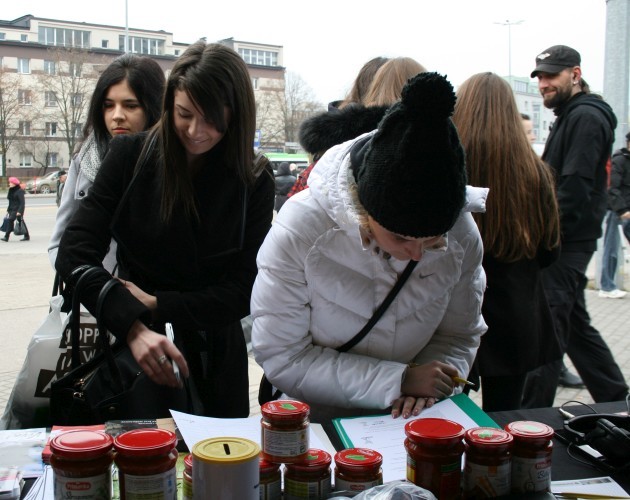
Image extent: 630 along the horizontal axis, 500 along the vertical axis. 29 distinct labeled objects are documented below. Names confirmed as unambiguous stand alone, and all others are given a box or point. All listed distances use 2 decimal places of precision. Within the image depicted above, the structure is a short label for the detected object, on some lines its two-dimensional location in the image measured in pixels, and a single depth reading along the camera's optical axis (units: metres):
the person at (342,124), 2.12
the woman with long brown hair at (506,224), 2.57
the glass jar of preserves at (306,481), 1.11
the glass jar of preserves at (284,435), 1.15
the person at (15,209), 12.95
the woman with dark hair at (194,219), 1.95
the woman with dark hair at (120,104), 2.48
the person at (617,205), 6.55
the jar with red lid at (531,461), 1.20
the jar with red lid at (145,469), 0.98
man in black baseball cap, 3.31
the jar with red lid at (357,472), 1.11
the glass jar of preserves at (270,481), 1.10
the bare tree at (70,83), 37.47
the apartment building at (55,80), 39.47
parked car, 36.87
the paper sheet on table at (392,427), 1.39
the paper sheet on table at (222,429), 1.38
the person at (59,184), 16.56
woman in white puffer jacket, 1.59
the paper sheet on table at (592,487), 1.34
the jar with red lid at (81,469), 0.98
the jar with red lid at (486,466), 1.17
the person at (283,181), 11.86
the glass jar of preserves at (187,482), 1.05
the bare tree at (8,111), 38.25
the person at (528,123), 4.87
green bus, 28.78
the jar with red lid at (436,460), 1.13
